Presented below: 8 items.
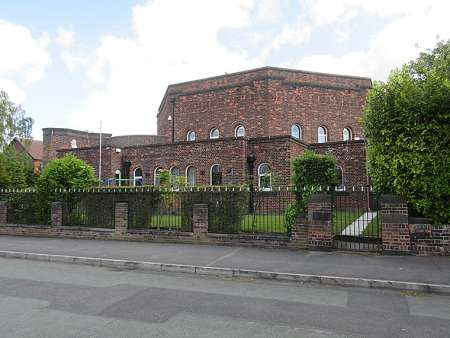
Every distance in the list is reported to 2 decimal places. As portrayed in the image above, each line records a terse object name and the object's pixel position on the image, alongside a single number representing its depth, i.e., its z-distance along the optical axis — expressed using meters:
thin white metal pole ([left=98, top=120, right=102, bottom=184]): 24.27
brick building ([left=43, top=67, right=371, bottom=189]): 20.09
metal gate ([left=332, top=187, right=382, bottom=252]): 10.07
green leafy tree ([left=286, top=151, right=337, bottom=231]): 10.73
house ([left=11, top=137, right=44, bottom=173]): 53.67
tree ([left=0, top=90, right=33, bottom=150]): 23.44
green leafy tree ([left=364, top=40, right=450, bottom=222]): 9.22
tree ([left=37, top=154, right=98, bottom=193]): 15.04
